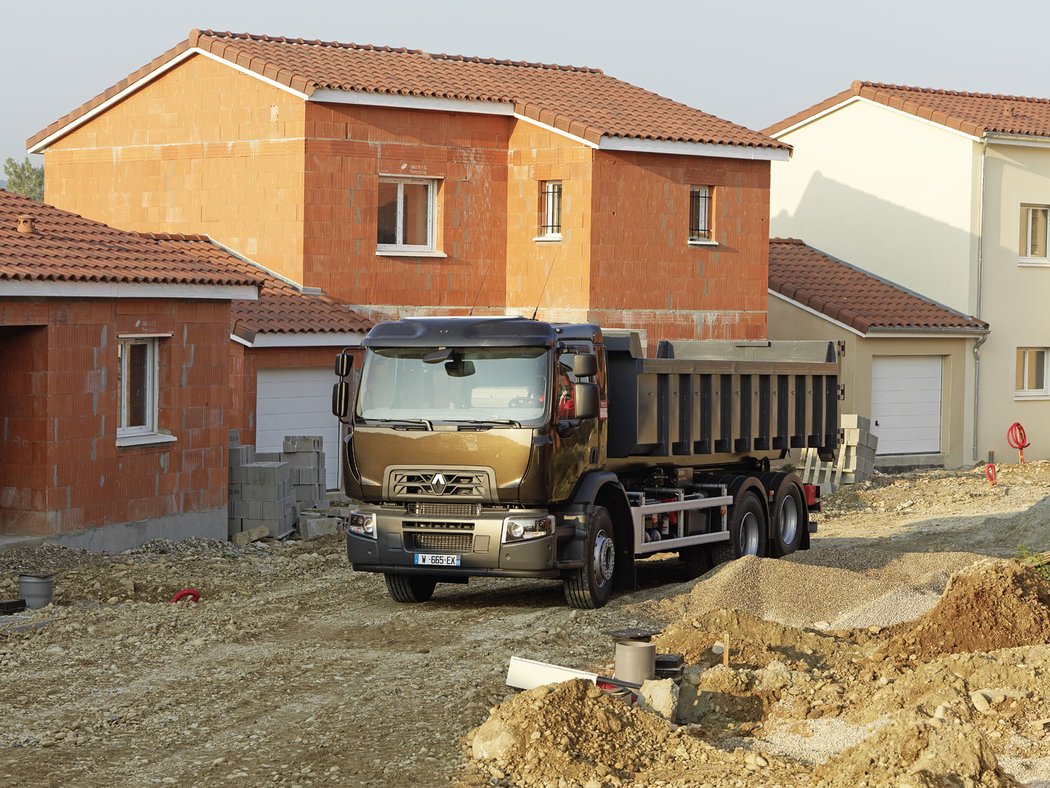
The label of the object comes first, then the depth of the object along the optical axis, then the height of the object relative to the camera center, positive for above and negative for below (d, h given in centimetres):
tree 8238 +988
